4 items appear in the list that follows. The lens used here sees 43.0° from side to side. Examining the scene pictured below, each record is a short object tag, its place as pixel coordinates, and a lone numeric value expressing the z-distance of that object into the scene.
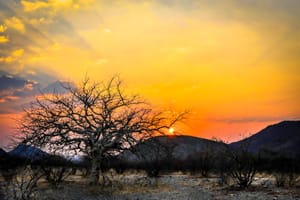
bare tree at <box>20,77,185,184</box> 25.59
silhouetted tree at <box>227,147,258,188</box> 22.92
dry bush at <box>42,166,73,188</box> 24.99
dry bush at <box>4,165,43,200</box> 16.54
